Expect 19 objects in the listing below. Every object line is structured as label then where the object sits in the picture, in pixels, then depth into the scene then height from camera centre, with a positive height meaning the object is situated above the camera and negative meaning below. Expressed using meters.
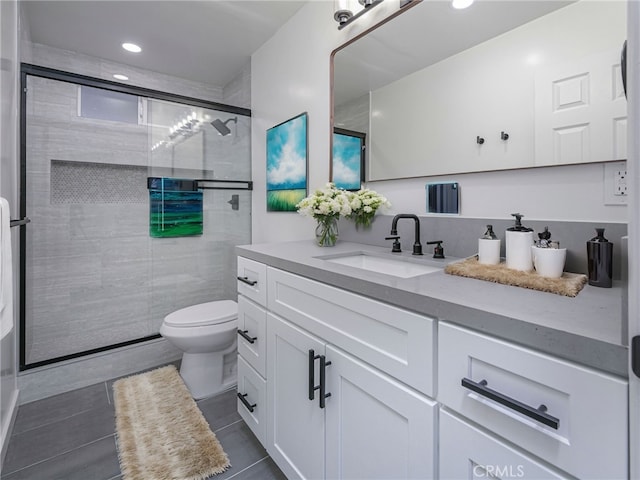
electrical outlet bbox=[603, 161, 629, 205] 0.90 +0.16
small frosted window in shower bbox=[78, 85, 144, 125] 2.24 +1.01
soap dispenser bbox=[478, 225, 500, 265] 1.02 -0.04
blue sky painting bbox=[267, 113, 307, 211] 2.07 +0.53
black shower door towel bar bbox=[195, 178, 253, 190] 2.58 +0.47
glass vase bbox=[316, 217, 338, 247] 1.62 +0.03
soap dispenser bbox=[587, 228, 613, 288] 0.80 -0.06
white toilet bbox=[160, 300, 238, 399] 1.91 -0.64
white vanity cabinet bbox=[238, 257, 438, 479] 0.74 -0.43
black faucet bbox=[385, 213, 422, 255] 1.33 +0.01
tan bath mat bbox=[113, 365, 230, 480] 1.39 -1.00
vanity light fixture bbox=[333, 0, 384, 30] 1.64 +1.20
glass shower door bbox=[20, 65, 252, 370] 2.11 +0.23
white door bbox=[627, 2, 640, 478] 0.39 +0.10
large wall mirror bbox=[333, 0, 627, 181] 0.93 +0.56
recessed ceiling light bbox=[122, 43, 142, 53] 2.39 +1.49
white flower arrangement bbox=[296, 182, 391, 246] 1.54 +0.16
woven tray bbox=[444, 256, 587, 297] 0.75 -0.11
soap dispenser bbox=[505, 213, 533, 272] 0.94 -0.03
